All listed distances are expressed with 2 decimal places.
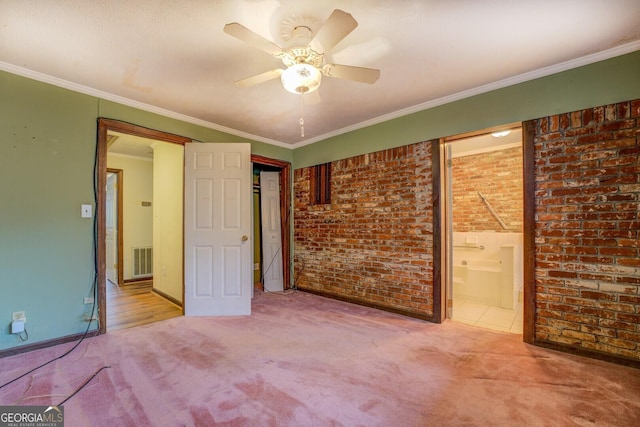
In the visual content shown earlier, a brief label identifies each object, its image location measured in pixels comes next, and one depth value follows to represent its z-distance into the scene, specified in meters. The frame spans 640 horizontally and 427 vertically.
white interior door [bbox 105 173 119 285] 5.22
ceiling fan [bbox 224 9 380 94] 1.65
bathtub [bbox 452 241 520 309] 3.86
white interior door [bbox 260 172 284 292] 4.69
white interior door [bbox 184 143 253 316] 3.38
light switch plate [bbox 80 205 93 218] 2.69
